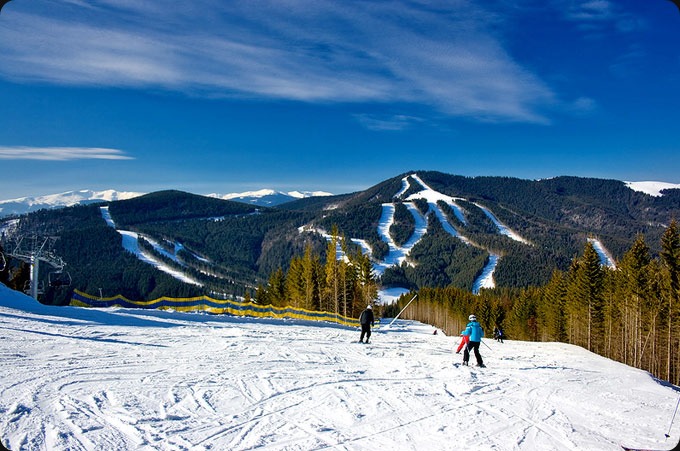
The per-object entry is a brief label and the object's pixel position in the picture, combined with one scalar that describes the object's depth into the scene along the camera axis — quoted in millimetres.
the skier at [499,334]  28938
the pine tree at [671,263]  31062
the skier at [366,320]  17828
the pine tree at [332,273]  48562
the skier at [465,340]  13781
